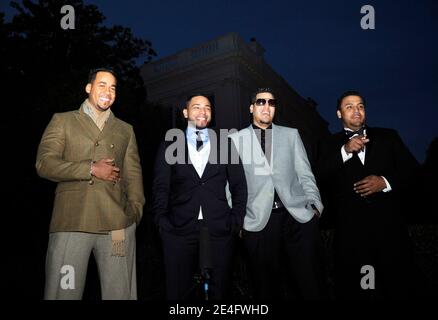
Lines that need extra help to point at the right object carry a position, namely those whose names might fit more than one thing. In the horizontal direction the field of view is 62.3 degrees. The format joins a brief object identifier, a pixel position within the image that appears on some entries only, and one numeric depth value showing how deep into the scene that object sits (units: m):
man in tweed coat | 3.23
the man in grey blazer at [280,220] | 3.84
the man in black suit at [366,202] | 3.79
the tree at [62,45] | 18.41
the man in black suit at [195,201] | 3.72
